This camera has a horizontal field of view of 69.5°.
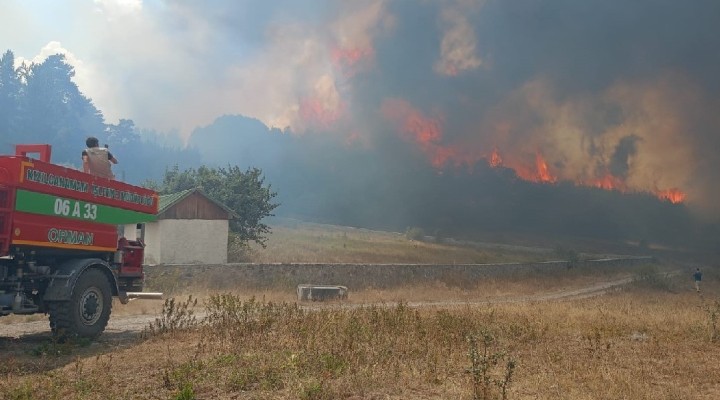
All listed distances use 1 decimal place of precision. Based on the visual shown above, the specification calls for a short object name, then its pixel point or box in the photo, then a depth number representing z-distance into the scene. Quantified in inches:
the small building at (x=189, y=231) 1079.0
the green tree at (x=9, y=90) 3666.3
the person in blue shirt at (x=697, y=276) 1241.4
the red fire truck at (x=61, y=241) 335.0
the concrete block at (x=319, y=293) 850.8
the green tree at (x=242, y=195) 1411.2
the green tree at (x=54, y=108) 3791.8
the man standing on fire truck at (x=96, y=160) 423.2
